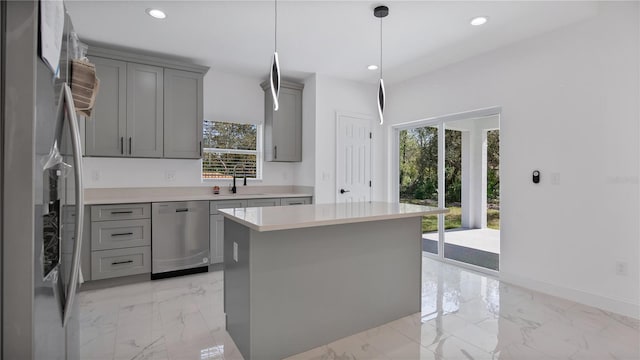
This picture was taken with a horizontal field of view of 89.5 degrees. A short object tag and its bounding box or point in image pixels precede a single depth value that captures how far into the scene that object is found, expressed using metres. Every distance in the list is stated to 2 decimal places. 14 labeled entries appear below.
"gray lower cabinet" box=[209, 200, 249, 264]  3.90
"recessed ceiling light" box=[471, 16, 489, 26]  3.00
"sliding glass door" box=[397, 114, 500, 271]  3.97
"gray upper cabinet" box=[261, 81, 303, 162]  4.70
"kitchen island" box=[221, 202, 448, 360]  2.02
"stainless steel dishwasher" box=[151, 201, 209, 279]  3.60
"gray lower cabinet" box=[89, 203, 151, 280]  3.29
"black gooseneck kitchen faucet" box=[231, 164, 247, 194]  4.57
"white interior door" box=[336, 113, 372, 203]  4.87
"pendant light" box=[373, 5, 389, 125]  2.81
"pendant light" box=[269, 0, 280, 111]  2.36
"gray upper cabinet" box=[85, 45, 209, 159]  3.57
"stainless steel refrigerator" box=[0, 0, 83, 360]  0.86
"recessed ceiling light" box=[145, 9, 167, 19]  2.87
